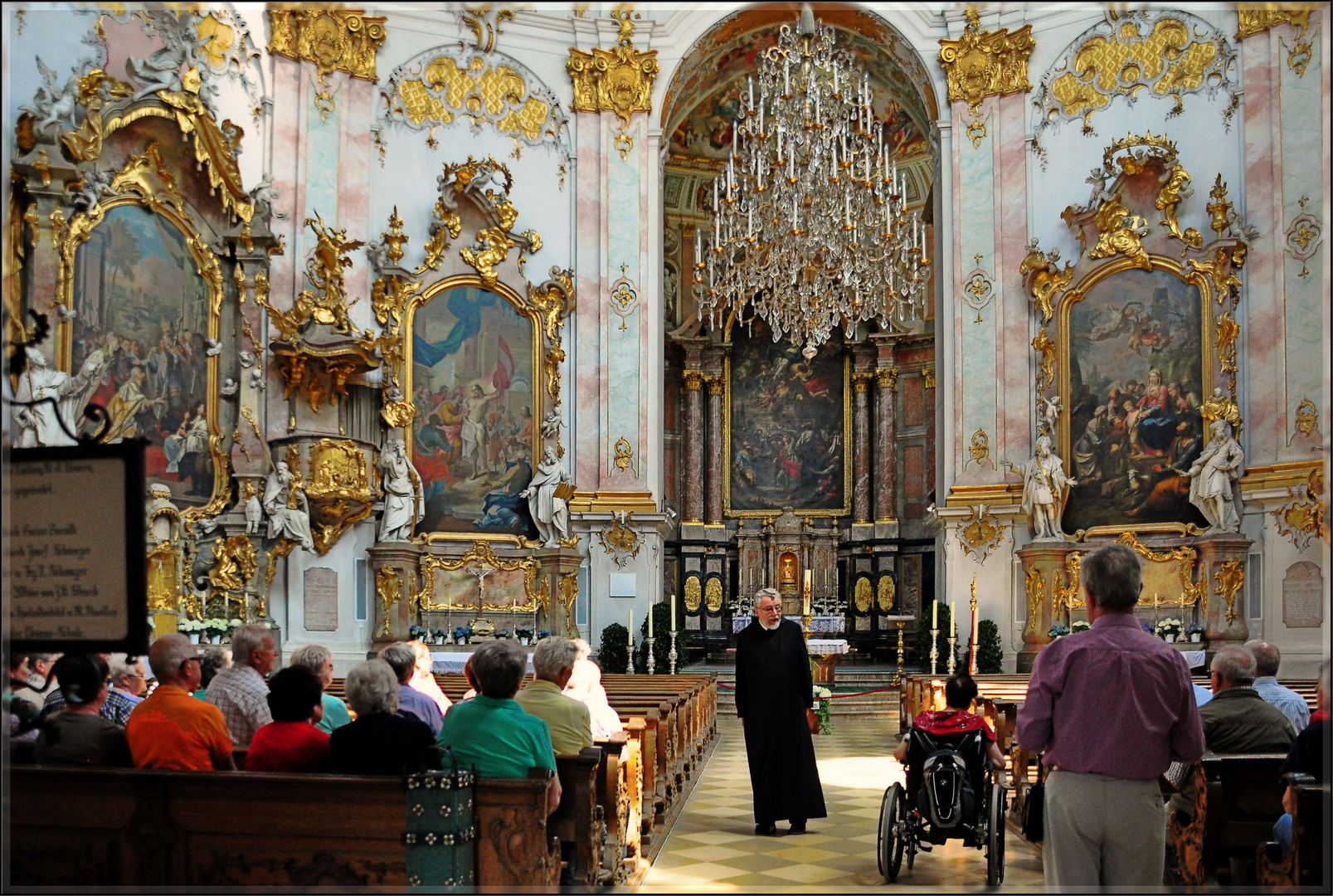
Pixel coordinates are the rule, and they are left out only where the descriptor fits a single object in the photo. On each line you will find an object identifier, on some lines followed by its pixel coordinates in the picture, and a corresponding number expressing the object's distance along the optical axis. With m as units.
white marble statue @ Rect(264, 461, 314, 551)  16.42
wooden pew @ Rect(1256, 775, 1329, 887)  4.97
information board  4.30
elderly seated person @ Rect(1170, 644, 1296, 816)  6.56
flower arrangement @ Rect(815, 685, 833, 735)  15.49
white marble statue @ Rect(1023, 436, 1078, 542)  19.36
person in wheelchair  6.99
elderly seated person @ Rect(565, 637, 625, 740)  7.98
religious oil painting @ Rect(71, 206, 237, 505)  13.81
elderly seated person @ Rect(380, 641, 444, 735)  6.71
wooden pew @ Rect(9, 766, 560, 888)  4.85
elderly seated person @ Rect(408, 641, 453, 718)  7.64
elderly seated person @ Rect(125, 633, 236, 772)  5.44
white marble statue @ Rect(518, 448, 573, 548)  19.95
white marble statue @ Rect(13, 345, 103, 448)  11.80
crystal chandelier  15.31
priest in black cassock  8.73
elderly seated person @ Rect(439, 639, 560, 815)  5.33
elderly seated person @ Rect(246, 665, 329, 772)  5.33
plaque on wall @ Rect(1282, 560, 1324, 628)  17.25
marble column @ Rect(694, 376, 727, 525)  26.66
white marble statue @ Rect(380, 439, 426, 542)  18.72
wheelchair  6.98
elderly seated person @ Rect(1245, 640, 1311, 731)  7.21
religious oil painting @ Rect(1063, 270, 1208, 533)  19.20
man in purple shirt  4.41
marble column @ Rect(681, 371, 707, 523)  26.45
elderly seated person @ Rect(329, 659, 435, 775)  5.09
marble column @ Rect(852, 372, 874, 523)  26.58
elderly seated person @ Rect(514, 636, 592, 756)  6.43
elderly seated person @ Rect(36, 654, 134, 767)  5.55
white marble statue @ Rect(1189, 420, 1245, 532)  18.22
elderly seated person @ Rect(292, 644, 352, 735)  6.44
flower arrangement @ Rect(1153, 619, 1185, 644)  18.17
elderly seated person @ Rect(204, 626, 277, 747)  6.67
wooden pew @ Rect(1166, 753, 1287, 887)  6.13
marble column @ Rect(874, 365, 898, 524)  26.20
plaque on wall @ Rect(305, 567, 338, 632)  17.89
